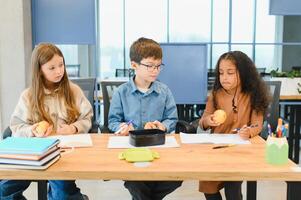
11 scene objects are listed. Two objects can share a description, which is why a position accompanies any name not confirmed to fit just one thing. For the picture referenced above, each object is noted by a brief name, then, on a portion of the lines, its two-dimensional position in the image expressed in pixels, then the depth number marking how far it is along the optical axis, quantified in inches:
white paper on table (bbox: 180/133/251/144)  67.7
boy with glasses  79.2
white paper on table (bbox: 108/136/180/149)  64.7
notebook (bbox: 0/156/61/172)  52.0
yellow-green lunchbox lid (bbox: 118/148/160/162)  56.1
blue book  52.9
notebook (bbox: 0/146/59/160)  52.1
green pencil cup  54.6
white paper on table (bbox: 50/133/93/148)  65.2
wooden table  51.4
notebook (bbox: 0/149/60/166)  52.0
